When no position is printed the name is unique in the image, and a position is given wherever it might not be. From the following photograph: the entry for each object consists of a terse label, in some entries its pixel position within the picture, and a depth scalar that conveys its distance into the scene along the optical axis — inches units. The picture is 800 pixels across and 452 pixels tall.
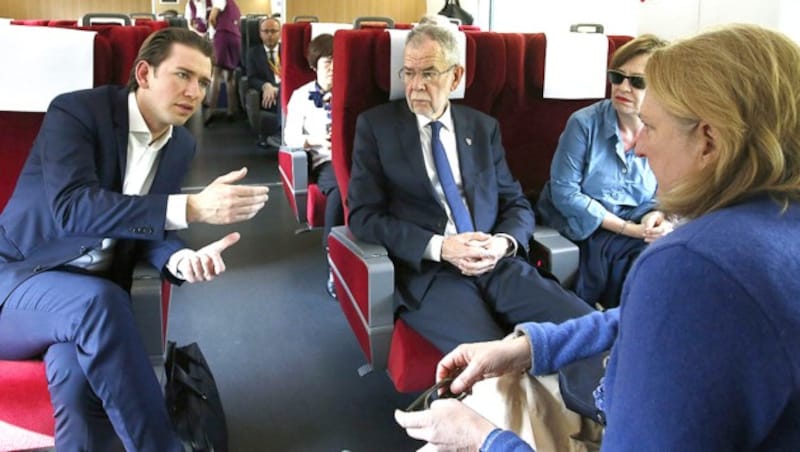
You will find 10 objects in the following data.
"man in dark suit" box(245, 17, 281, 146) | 233.0
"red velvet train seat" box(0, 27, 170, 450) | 56.9
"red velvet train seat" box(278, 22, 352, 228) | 123.3
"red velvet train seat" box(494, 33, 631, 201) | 91.5
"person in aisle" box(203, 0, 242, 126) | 285.7
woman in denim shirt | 81.4
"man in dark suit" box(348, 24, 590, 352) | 71.4
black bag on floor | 66.6
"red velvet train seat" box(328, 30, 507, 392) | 69.1
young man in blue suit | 58.8
